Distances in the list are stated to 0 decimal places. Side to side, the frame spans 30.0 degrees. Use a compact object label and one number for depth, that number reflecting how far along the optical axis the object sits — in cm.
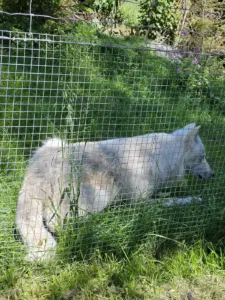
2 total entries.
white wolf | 354
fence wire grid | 353
